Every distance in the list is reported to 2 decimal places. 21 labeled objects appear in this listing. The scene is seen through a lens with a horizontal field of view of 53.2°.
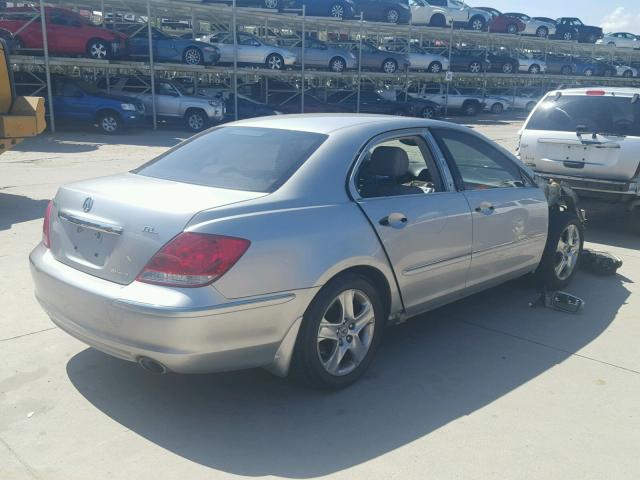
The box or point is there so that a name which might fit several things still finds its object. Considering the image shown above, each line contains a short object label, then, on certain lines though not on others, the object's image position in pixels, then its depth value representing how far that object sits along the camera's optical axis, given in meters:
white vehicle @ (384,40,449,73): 31.45
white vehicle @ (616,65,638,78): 47.06
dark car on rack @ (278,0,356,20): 27.38
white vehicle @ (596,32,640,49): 46.28
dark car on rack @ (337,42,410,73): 29.81
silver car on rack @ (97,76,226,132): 21.27
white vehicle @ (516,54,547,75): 38.75
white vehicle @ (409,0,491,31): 34.09
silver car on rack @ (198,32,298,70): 24.67
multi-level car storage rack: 22.64
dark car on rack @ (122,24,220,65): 22.08
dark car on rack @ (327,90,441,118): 27.95
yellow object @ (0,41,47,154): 8.96
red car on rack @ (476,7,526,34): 37.62
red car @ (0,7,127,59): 19.81
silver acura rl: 3.06
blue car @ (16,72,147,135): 19.12
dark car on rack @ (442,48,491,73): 34.03
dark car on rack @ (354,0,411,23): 30.50
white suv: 7.40
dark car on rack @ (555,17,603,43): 41.38
